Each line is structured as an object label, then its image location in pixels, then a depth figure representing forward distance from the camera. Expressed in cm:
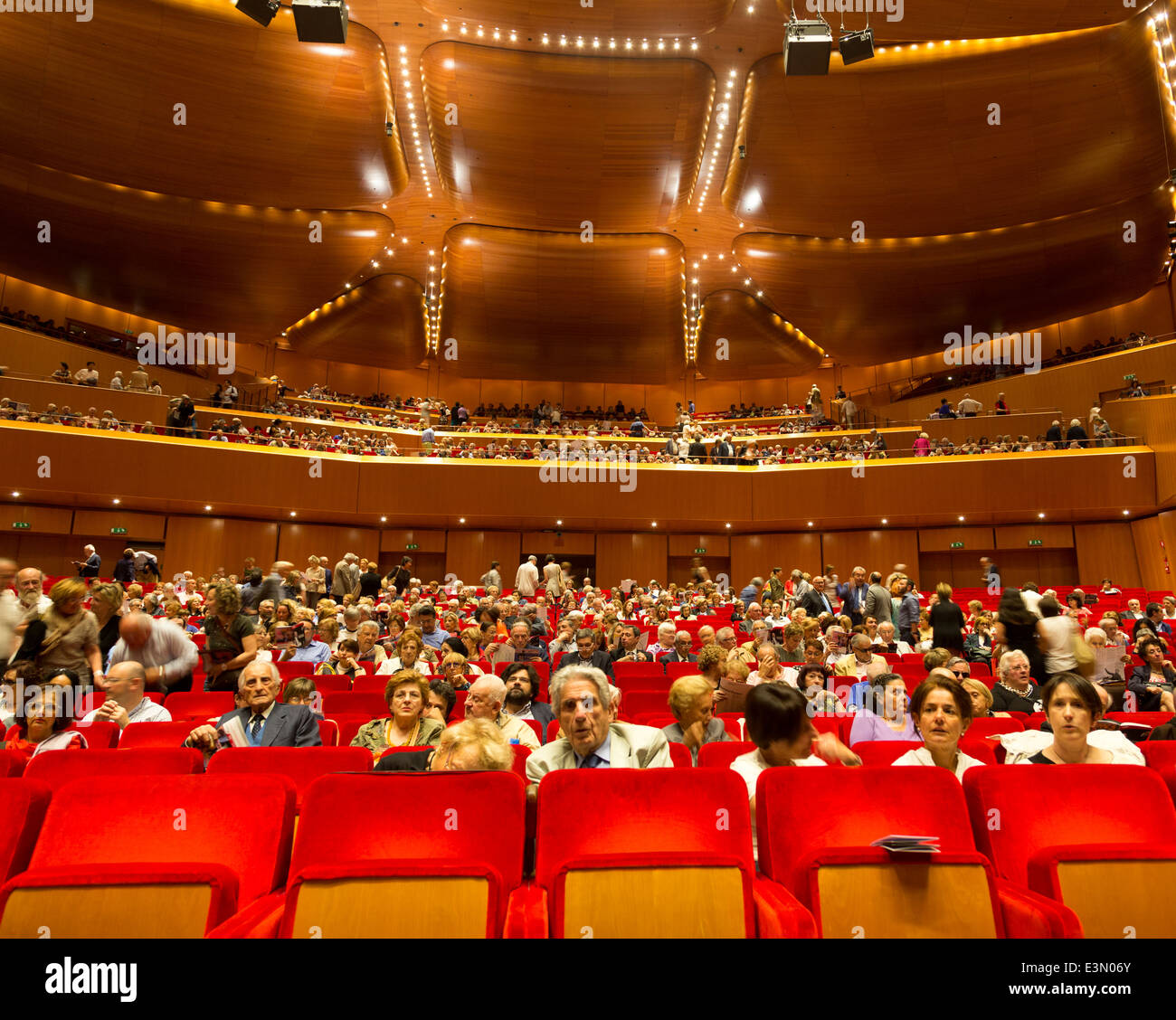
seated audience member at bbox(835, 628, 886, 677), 546
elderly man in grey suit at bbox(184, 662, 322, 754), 313
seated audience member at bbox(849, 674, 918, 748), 347
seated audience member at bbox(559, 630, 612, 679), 565
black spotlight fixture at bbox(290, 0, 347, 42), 969
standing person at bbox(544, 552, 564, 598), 1134
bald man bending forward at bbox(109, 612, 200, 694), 373
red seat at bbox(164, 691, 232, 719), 426
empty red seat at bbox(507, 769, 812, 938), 166
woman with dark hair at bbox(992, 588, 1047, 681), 434
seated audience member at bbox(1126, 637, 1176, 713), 423
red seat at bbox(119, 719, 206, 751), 337
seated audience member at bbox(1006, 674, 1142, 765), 248
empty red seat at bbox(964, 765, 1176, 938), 203
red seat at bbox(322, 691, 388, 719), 424
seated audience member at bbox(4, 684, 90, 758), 302
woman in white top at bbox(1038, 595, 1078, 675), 407
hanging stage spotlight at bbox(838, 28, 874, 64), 998
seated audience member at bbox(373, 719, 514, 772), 223
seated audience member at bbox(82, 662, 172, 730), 345
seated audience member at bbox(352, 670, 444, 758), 308
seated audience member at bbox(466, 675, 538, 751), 305
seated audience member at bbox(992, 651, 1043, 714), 409
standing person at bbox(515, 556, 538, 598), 1145
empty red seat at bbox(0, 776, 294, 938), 192
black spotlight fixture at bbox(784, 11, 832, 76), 988
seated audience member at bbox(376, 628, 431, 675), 463
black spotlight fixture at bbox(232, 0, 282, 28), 998
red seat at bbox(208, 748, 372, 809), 259
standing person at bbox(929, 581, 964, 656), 577
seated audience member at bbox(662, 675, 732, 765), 301
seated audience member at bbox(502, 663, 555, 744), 371
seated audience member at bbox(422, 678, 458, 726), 331
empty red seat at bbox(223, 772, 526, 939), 163
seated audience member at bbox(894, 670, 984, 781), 252
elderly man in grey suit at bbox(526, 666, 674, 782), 250
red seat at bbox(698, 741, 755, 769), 275
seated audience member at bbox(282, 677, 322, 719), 339
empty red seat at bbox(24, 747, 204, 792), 253
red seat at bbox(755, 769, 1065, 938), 169
